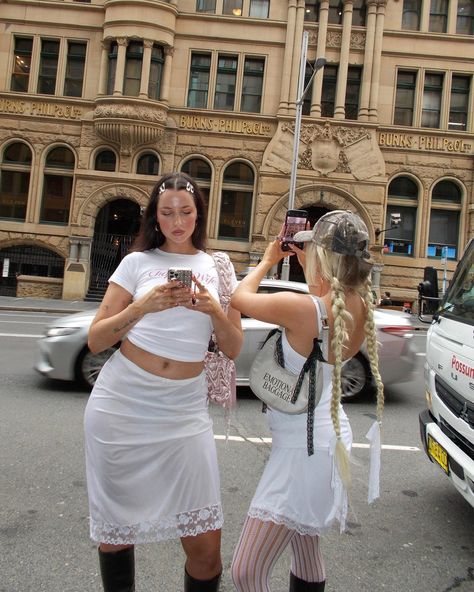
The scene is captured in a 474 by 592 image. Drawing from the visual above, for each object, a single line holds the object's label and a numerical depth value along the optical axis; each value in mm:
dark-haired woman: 1914
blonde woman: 1855
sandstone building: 21828
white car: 6441
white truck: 2867
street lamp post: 18266
